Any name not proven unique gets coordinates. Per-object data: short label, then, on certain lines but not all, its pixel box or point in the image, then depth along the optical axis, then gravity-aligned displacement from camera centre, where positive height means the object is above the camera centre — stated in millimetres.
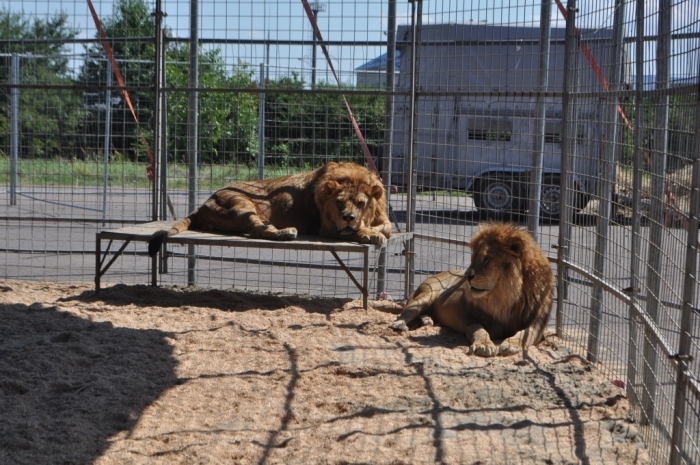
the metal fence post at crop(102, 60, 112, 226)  9438 +348
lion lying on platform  8492 -476
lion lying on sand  6930 -963
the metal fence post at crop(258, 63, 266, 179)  9242 +334
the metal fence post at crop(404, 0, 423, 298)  8592 +373
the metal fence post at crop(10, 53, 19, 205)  9820 +472
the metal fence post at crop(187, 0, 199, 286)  9211 +430
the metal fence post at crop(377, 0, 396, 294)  8852 +725
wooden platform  8070 -765
